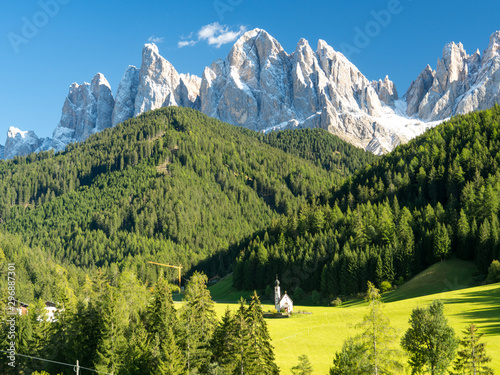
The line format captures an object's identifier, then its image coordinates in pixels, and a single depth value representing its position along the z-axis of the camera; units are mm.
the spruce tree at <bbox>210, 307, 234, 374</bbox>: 47656
